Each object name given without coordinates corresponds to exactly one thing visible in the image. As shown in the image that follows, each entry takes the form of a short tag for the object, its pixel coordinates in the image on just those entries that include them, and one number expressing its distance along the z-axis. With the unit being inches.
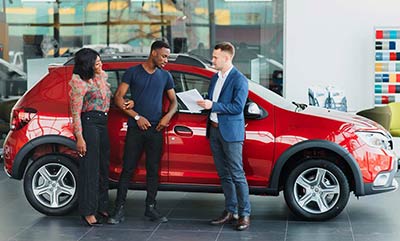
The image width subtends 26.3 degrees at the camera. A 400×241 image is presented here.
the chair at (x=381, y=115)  470.3
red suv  335.6
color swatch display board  514.3
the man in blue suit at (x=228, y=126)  318.0
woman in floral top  322.0
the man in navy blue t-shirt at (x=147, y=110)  330.0
